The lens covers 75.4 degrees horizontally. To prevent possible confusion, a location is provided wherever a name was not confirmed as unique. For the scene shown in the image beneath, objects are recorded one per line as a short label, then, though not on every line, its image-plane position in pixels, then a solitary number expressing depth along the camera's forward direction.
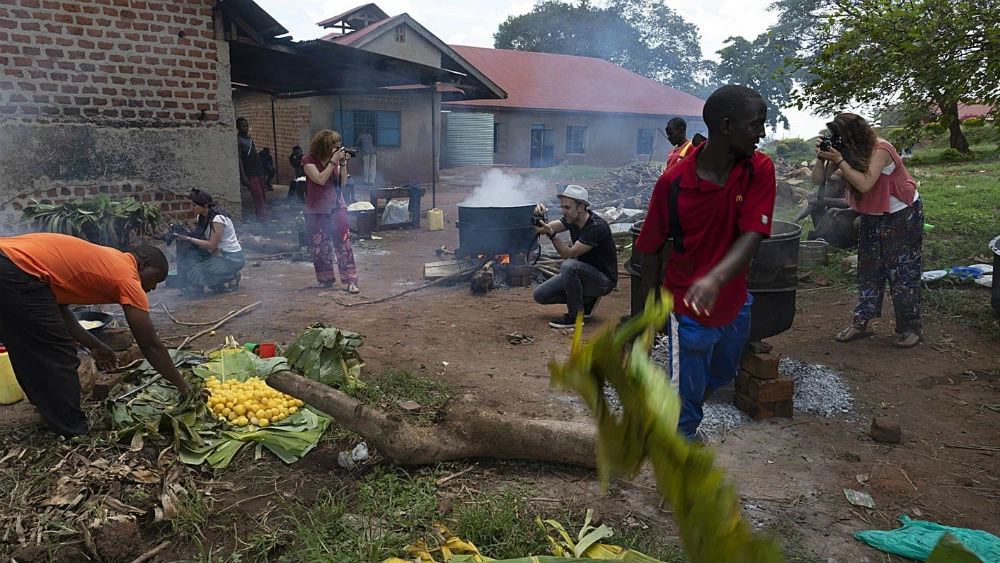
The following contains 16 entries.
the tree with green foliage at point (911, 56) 6.11
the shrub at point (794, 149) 27.19
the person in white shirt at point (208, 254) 7.69
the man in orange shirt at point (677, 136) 6.87
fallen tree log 3.62
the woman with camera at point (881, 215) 5.12
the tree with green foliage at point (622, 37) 48.88
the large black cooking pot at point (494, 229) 8.40
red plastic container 5.35
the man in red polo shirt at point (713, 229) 2.80
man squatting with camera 6.20
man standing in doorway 12.44
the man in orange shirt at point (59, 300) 3.72
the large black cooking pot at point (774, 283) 4.24
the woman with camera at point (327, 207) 7.45
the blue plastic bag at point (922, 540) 2.79
